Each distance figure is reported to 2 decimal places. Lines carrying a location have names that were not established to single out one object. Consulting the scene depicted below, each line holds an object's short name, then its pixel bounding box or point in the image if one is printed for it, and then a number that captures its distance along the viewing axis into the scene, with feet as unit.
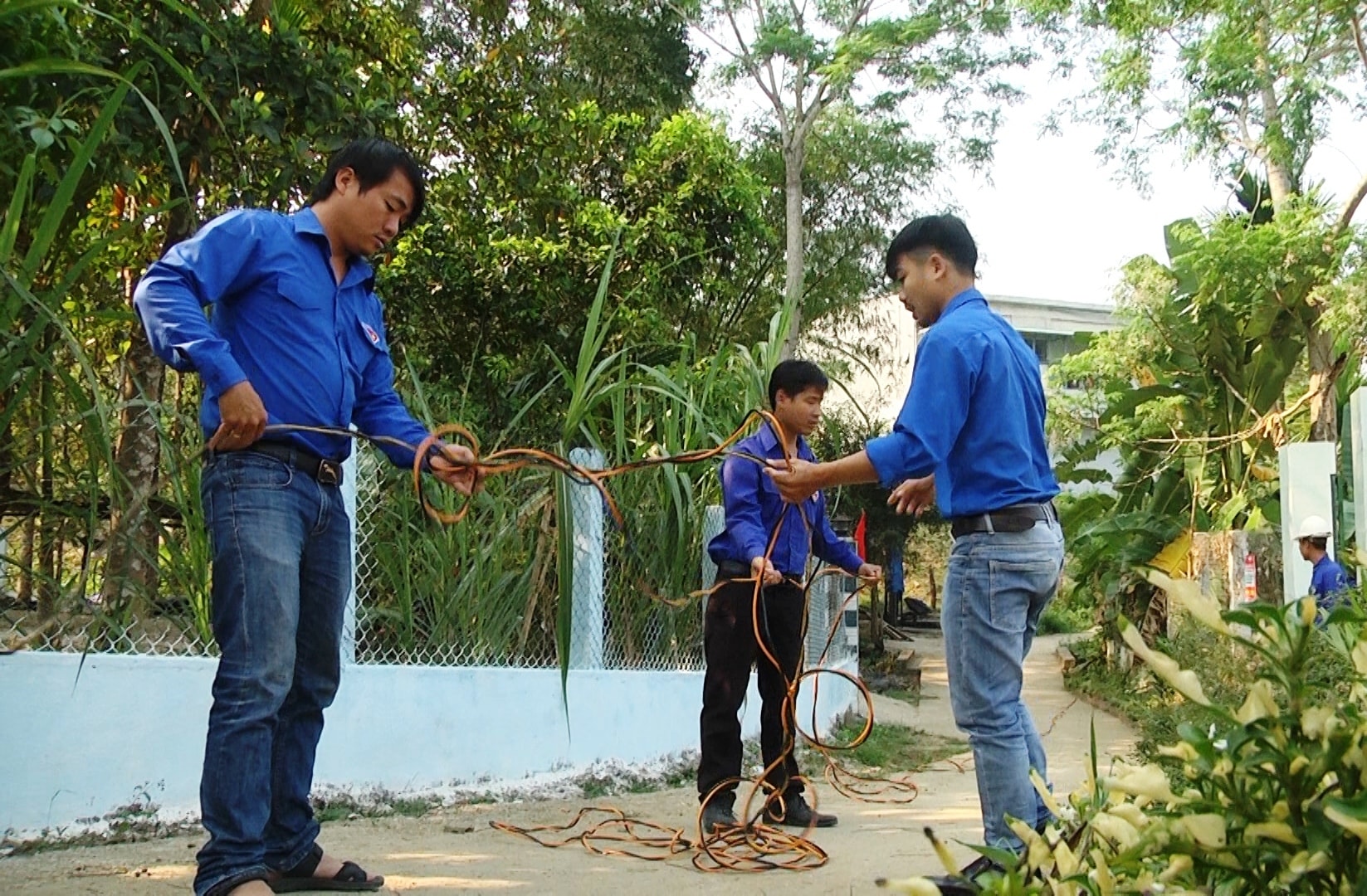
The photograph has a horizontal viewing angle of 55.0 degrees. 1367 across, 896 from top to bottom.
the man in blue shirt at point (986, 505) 10.78
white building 92.53
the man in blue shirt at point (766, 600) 15.31
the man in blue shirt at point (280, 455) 9.23
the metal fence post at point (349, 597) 16.47
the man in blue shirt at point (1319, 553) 25.23
